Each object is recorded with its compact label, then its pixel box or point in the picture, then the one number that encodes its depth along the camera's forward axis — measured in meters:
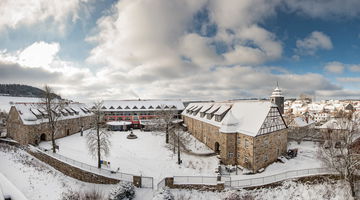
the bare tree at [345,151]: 15.40
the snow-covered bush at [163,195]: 13.00
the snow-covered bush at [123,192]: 14.28
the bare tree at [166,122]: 31.73
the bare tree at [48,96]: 24.53
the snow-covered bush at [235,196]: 15.03
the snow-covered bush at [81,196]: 13.86
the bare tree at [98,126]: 20.85
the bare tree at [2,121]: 41.08
